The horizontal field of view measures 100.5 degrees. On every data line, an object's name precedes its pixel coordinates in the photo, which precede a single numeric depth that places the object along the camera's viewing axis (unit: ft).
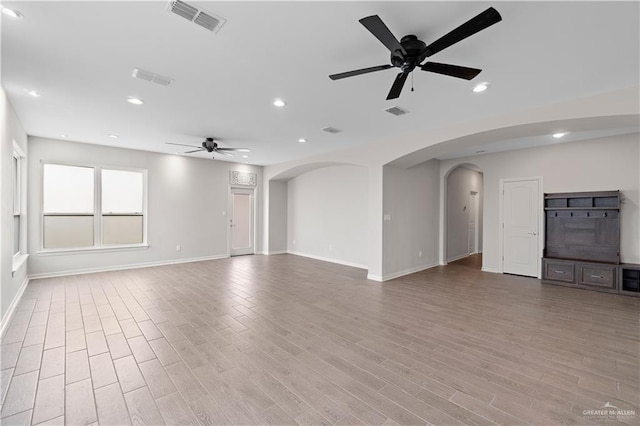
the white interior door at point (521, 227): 19.44
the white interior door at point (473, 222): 29.35
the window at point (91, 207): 18.43
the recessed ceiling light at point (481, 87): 9.93
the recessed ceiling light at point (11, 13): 6.29
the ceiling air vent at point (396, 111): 12.38
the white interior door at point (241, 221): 27.45
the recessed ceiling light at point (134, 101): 11.51
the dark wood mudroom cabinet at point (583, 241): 15.85
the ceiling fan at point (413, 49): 5.67
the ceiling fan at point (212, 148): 17.69
